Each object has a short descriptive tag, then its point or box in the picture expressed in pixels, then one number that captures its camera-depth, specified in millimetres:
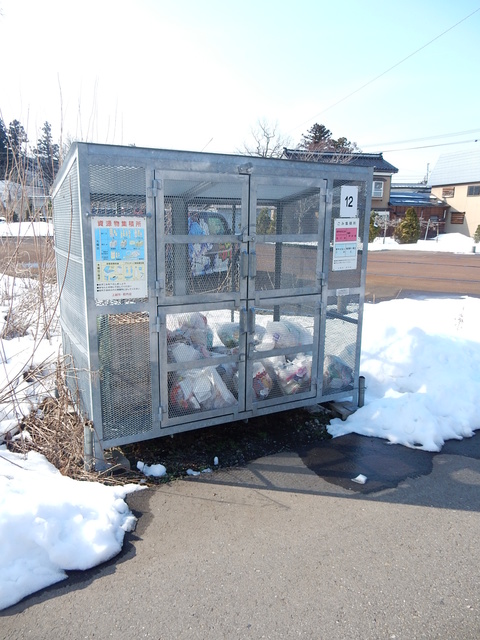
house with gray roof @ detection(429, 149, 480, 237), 40906
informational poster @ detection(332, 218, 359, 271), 4180
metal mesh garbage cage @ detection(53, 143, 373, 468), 3279
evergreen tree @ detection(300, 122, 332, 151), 34419
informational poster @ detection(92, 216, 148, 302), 3199
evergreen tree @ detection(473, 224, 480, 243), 34031
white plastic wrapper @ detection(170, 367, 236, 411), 3699
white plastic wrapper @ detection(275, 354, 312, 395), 4227
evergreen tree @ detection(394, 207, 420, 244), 33625
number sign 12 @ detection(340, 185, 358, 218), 4133
